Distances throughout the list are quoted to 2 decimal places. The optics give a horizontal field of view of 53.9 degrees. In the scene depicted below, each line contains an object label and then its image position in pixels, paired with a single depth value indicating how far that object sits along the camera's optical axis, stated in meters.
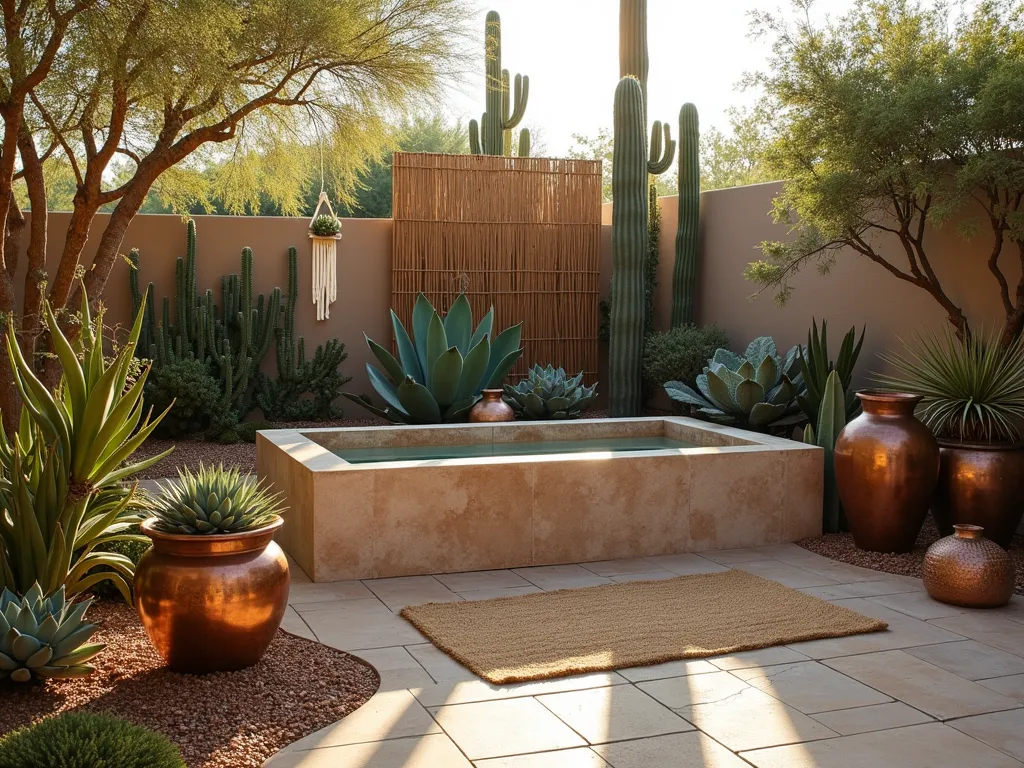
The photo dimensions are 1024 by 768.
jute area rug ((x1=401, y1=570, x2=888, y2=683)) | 3.64
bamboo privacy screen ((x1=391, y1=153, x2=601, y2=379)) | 9.97
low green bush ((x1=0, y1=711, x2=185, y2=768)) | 2.28
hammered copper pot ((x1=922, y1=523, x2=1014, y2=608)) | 4.33
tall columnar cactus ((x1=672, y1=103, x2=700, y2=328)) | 9.65
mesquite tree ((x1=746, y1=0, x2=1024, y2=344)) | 5.35
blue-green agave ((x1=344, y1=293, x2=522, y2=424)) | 7.91
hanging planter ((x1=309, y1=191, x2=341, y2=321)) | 9.74
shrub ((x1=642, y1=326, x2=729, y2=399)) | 8.95
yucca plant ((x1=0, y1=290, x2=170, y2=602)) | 3.48
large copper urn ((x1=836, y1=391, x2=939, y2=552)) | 5.11
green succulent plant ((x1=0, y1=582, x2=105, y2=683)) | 3.04
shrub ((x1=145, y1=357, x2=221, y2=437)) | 8.52
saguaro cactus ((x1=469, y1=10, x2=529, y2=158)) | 12.12
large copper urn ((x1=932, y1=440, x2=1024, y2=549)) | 5.10
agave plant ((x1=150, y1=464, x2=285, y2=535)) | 3.31
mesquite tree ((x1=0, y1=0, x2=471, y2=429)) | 5.71
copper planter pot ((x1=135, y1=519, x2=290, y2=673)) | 3.24
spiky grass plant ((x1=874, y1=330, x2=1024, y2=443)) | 5.20
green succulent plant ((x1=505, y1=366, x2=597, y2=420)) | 8.28
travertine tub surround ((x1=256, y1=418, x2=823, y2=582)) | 4.80
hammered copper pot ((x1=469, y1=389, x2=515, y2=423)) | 7.88
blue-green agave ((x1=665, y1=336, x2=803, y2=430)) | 7.16
